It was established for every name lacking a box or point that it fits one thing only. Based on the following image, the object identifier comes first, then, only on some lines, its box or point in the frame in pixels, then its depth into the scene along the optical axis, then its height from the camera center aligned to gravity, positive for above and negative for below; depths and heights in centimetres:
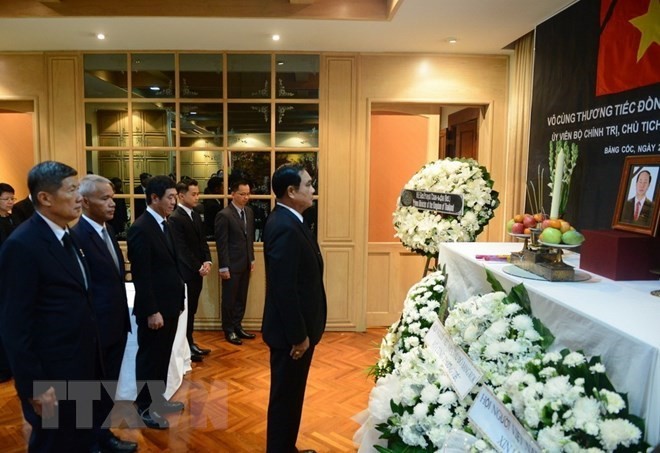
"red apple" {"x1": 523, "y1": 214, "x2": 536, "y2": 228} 179 -12
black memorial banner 230 +54
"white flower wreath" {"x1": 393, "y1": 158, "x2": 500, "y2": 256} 282 -12
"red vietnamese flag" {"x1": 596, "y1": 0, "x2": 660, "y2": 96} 227 +75
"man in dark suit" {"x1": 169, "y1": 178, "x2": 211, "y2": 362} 384 -50
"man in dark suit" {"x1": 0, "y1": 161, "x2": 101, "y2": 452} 177 -51
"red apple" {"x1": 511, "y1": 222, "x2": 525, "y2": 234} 182 -14
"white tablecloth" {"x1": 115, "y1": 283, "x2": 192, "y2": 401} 310 -124
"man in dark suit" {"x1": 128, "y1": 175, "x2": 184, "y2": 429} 272 -64
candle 174 +1
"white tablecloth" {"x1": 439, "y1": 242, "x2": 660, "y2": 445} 93 -30
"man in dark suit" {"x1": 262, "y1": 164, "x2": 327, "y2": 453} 217 -54
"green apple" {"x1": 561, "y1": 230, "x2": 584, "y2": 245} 154 -15
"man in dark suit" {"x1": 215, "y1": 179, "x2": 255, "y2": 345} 432 -64
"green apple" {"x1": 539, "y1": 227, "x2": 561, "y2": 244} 155 -15
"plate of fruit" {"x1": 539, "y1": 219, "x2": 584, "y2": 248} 154 -15
